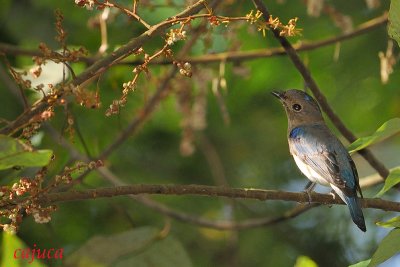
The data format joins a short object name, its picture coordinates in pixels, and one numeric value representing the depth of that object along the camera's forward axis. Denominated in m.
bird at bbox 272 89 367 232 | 8.01
